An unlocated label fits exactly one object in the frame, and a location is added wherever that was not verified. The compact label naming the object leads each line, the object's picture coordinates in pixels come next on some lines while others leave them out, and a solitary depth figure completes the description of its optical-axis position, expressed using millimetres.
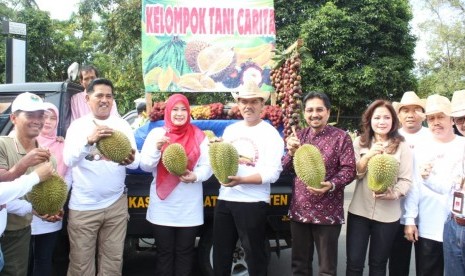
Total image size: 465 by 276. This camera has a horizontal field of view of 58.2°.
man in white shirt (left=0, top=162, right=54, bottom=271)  2395
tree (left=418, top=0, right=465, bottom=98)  22969
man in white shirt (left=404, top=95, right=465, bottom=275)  3191
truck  3740
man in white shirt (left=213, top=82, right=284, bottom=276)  3338
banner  4754
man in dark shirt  3197
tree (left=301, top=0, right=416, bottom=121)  15227
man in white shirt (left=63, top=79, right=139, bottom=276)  3246
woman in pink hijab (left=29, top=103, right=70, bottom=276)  3305
